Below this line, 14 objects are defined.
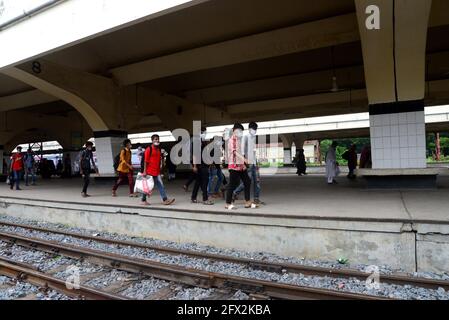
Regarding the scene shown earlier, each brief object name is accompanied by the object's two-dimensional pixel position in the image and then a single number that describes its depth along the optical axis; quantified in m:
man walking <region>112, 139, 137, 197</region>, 10.62
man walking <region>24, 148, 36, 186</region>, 17.10
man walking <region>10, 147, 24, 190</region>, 14.39
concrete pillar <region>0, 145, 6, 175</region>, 23.92
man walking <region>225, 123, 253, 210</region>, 7.29
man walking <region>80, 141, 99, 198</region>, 10.80
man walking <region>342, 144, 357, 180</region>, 15.45
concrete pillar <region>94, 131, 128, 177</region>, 15.67
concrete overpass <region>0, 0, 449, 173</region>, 8.55
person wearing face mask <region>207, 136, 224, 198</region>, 9.09
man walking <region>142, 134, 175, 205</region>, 8.43
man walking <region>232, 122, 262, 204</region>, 7.41
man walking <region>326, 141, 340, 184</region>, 13.16
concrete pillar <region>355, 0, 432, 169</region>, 8.26
